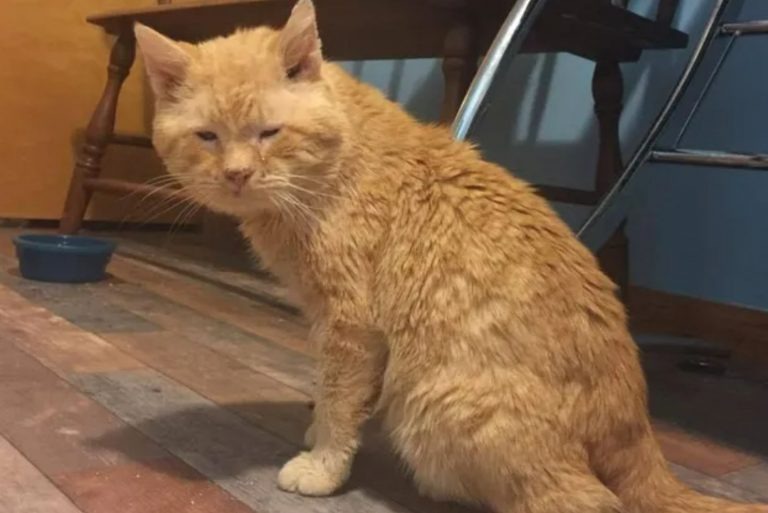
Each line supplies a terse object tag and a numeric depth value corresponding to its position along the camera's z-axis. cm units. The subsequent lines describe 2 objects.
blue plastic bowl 219
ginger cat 98
